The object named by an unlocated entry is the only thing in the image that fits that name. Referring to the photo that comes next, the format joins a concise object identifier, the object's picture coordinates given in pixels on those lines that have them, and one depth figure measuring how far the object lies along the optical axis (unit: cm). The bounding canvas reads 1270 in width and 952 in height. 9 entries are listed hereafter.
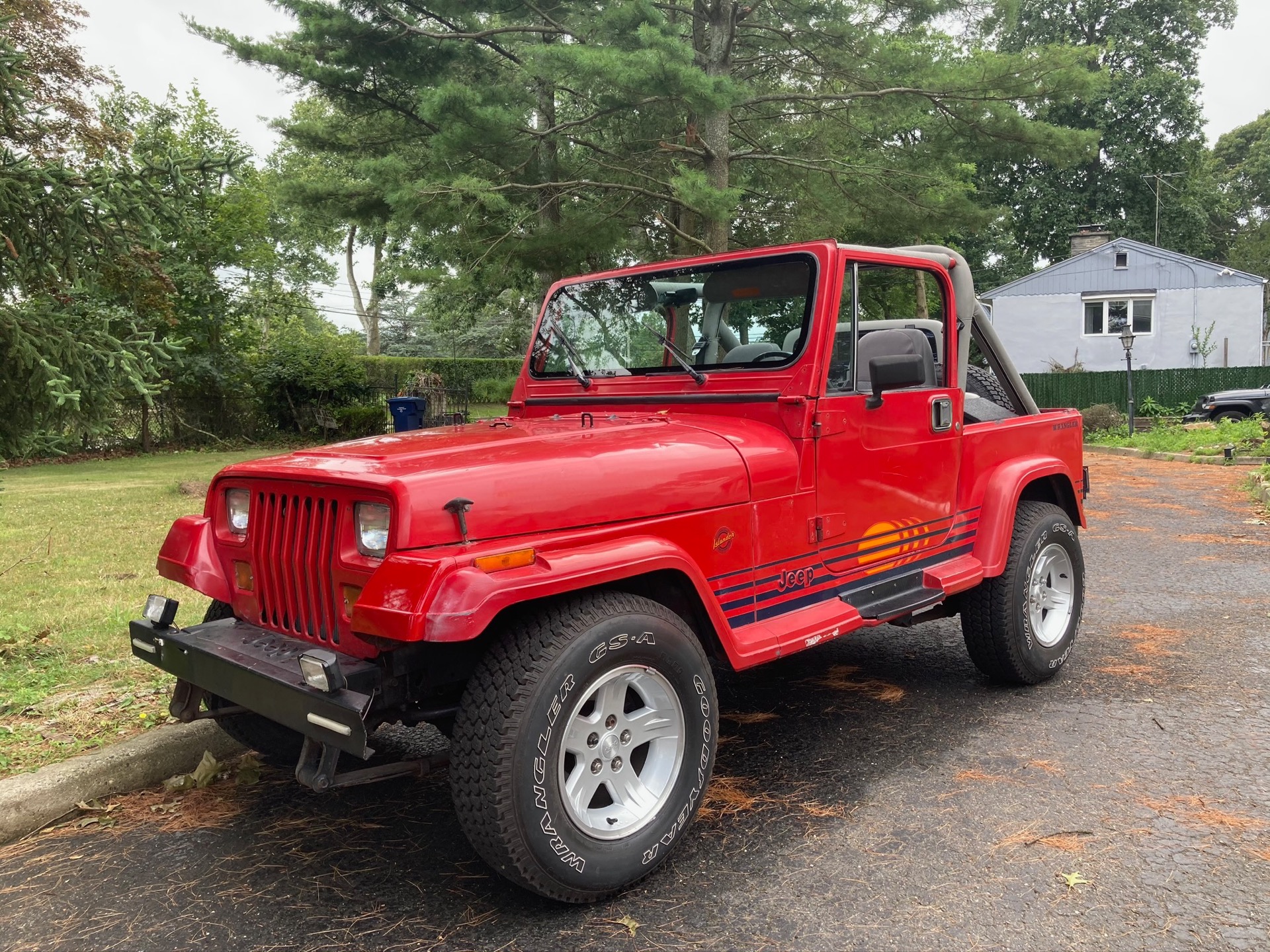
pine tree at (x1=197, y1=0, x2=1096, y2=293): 1215
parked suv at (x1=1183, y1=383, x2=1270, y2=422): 2130
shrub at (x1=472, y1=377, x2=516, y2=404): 1657
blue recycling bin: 1534
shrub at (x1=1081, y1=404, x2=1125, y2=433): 2359
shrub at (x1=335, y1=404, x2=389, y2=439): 2094
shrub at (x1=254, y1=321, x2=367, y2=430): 2153
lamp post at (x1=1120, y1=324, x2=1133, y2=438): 2169
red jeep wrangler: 259
